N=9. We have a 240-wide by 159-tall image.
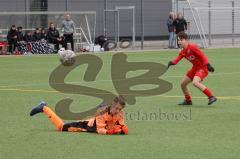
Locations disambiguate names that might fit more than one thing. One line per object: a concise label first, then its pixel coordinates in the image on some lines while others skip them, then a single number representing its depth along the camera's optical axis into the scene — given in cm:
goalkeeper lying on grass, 1100
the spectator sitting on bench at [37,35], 3700
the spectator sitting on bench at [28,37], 3697
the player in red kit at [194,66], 1523
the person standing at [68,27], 3659
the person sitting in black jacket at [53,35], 3703
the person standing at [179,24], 4097
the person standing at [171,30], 4162
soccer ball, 1773
